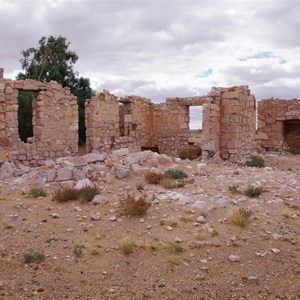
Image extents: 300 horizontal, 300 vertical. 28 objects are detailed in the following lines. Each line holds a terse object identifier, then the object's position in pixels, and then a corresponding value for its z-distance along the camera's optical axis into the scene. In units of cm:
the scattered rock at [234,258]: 528
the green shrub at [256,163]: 1200
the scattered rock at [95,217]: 654
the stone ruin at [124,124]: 1098
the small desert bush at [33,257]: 521
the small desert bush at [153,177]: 840
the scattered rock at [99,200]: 720
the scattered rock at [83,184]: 783
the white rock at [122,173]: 873
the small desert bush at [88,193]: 731
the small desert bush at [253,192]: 745
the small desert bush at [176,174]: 880
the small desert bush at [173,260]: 521
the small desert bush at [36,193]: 751
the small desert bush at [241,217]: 616
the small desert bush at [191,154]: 1378
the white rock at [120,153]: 1062
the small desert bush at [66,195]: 725
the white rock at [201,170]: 930
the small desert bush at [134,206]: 662
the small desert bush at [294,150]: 1804
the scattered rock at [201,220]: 637
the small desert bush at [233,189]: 767
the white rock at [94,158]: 941
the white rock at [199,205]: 691
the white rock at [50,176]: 848
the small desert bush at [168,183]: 809
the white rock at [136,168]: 898
